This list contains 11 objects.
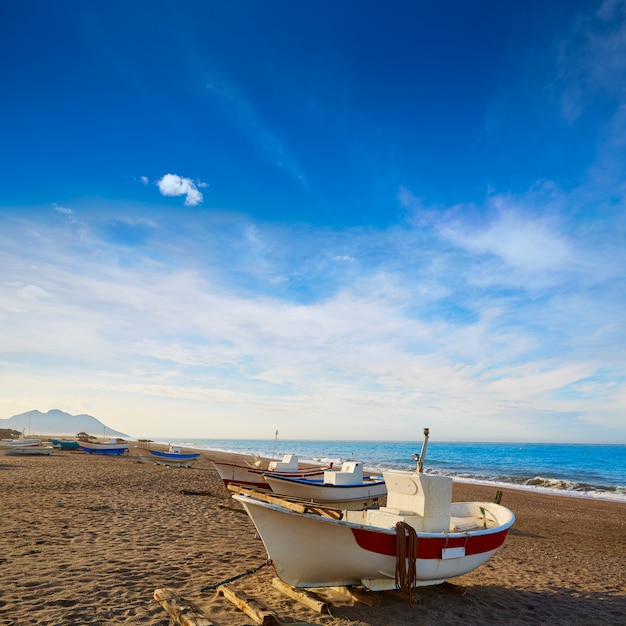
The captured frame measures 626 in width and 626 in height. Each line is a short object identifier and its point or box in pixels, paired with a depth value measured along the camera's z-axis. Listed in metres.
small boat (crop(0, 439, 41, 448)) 35.78
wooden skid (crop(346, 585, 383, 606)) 6.44
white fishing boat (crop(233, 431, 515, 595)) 6.12
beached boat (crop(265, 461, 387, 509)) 14.77
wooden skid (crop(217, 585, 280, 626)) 5.41
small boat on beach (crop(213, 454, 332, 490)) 17.12
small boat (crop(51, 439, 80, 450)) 40.06
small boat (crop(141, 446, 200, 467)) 30.02
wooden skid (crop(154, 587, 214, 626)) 5.12
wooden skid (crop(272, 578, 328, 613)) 6.11
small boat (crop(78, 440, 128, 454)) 37.62
